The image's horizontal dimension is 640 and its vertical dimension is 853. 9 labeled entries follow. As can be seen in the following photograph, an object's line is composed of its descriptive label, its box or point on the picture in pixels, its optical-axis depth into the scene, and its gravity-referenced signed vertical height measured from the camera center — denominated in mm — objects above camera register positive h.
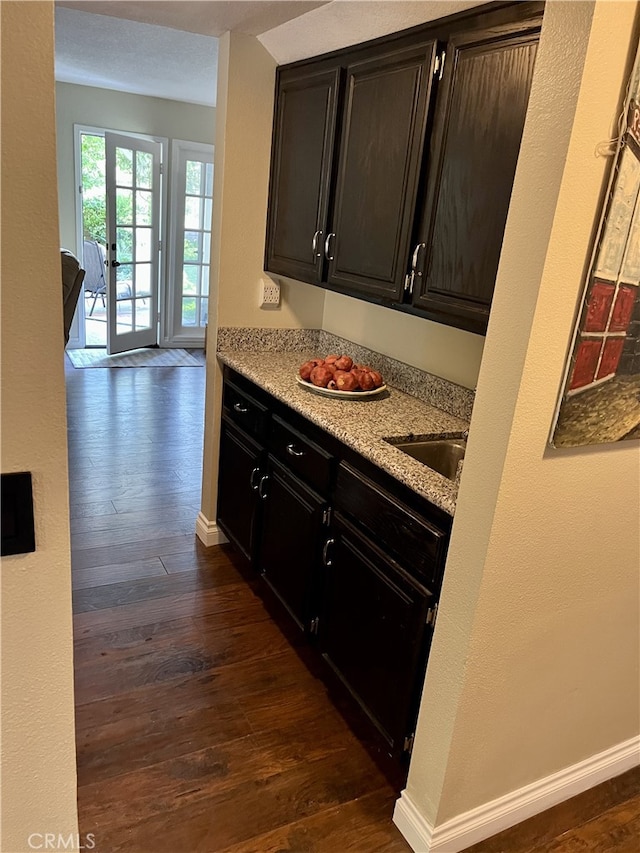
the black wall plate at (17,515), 819 -404
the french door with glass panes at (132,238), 5754 -322
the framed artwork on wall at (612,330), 1152 -153
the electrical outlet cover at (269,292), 2803 -320
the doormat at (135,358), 6008 -1454
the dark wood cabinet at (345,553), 1657 -979
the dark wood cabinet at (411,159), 1606 +210
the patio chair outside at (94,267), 6855 -701
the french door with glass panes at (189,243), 6328 -333
